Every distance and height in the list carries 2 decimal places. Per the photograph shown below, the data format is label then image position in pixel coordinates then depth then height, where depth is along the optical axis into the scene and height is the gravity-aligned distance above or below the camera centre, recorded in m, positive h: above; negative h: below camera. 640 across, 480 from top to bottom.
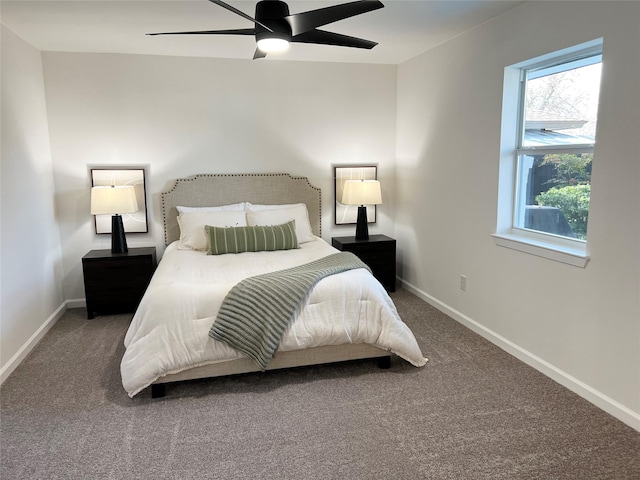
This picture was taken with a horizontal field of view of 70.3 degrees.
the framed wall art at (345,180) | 5.03 -0.17
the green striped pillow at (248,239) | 4.04 -0.62
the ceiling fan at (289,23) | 2.26 +0.77
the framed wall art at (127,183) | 4.44 -0.16
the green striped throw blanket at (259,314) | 2.77 -0.88
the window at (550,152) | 2.82 +0.11
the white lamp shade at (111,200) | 4.10 -0.27
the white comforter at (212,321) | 2.71 -0.95
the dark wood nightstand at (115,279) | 4.12 -0.98
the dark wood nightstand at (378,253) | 4.68 -0.87
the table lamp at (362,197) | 4.73 -0.29
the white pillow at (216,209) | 4.51 -0.38
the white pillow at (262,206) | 4.64 -0.37
